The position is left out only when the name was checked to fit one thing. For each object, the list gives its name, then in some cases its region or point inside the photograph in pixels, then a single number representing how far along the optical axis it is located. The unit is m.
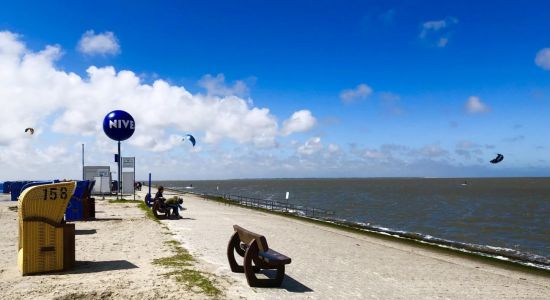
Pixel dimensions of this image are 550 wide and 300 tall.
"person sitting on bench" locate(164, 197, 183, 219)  20.39
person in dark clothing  20.31
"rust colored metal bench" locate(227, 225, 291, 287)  7.81
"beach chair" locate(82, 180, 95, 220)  19.22
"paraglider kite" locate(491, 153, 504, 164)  35.70
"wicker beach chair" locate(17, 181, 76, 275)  8.42
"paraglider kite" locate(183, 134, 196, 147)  47.01
